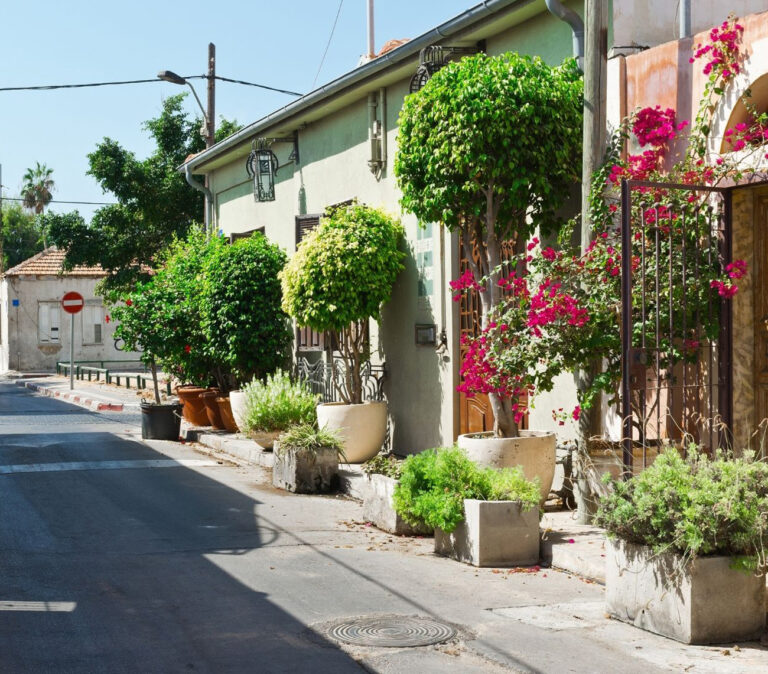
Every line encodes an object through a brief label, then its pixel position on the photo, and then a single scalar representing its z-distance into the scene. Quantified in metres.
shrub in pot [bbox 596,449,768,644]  5.34
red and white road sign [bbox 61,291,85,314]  28.60
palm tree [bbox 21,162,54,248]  70.50
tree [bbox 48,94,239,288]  26.92
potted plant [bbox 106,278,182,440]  16.44
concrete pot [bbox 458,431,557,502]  8.49
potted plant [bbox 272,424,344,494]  10.95
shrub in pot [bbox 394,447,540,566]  7.35
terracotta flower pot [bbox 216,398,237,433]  16.22
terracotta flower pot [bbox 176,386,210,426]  17.11
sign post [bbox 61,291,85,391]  28.25
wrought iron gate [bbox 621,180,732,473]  7.61
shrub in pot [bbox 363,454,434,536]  8.52
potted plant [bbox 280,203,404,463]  12.10
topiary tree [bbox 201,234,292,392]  15.23
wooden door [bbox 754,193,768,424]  7.89
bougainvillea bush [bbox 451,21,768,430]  7.67
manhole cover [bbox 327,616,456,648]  5.42
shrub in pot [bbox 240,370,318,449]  13.10
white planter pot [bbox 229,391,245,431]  14.84
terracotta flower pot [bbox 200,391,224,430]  16.64
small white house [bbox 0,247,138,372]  41.81
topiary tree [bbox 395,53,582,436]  8.92
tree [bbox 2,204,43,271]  64.06
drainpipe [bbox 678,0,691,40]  8.64
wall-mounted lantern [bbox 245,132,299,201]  16.80
